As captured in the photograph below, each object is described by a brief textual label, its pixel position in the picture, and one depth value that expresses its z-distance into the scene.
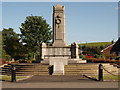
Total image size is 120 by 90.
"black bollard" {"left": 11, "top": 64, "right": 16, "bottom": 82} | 18.47
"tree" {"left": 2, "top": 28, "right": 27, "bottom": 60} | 66.00
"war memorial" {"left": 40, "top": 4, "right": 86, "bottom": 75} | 31.50
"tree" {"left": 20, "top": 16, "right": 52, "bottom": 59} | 64.75
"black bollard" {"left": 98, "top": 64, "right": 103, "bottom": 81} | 18.50
